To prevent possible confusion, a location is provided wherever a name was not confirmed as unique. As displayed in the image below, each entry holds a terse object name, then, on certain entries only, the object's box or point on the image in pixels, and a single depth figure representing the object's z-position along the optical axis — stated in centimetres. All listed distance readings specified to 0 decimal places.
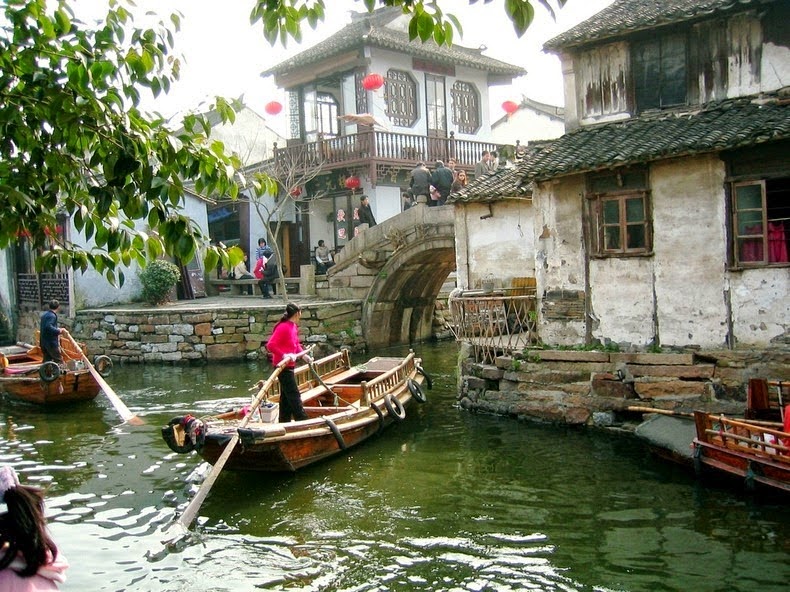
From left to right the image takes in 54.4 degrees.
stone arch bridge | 1839
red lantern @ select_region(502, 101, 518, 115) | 2236
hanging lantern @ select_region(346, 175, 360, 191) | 2269
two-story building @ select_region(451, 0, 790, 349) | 996
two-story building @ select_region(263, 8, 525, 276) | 2261
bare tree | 2298
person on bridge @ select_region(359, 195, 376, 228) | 2139
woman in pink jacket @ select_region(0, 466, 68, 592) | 275
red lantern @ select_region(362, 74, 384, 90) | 2086
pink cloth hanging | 984
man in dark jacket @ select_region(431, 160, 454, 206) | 1844
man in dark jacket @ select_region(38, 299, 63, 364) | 1405
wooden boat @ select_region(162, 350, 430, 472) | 848
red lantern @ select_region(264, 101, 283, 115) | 2281
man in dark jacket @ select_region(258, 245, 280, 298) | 2209
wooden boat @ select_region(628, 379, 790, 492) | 758
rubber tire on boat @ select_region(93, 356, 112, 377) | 1505
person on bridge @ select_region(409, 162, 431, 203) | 1867
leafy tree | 360
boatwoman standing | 996
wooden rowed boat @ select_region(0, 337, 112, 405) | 1384
